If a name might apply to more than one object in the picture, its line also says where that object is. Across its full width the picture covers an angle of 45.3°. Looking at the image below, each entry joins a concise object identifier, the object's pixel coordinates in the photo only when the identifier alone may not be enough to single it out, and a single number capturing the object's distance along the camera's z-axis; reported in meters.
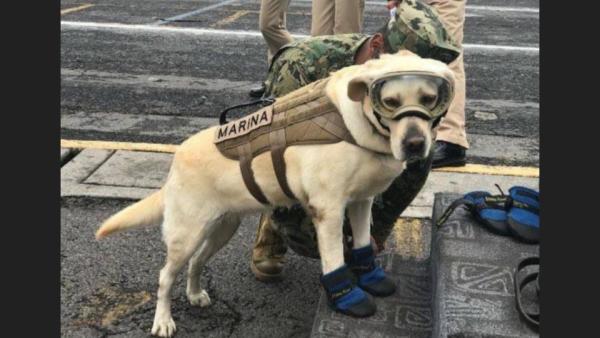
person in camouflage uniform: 2.66
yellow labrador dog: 2.18
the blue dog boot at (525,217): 2.89
